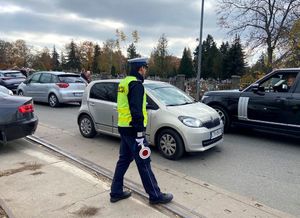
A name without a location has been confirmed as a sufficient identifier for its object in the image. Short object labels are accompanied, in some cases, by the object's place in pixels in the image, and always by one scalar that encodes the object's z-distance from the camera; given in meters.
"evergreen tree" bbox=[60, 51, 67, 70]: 68.07
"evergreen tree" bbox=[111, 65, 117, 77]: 45.81
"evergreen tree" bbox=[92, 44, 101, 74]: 61.90
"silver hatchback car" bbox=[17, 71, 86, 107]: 10.01
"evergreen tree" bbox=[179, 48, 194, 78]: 52.27
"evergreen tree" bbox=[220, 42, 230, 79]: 42.28
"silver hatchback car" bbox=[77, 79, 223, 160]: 4.30
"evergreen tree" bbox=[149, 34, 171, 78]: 42.40
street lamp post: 9.57
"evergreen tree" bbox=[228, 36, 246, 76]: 40.46
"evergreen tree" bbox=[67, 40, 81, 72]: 65.77
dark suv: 5.23
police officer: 2.71
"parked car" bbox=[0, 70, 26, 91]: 13.69
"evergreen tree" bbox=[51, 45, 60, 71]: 70.61
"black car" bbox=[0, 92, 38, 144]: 4.46
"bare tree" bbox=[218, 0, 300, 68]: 15.20
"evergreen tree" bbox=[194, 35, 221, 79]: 47.26
